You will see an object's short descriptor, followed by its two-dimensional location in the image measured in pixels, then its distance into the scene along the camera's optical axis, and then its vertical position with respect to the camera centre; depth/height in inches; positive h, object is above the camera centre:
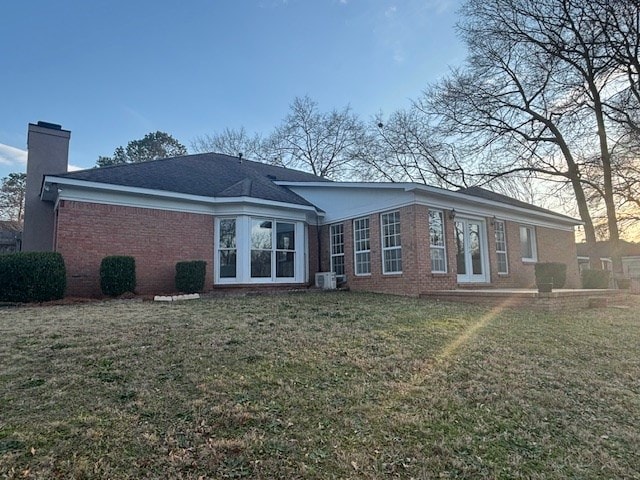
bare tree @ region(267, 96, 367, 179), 1196.5 +426.3
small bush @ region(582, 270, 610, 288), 521.3 -4.8
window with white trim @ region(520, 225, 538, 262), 581.9 +48.1
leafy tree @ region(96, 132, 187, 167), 1293.1 +436.0
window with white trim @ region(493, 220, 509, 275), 528.9 +39.5
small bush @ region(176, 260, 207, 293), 406.9 +5.3
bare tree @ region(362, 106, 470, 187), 957.1 +331.5
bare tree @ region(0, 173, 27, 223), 1099.9 +243.6
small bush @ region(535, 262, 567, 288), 432.8 +3.7
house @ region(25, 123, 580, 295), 403.2 +60.9
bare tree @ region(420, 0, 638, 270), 566.9 +320.4
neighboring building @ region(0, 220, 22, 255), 582.2 +63.6
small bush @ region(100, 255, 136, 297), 371.2 +6.9
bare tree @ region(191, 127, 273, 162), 1267.2 +448.3
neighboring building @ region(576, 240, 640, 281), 1064.2 +55.0
